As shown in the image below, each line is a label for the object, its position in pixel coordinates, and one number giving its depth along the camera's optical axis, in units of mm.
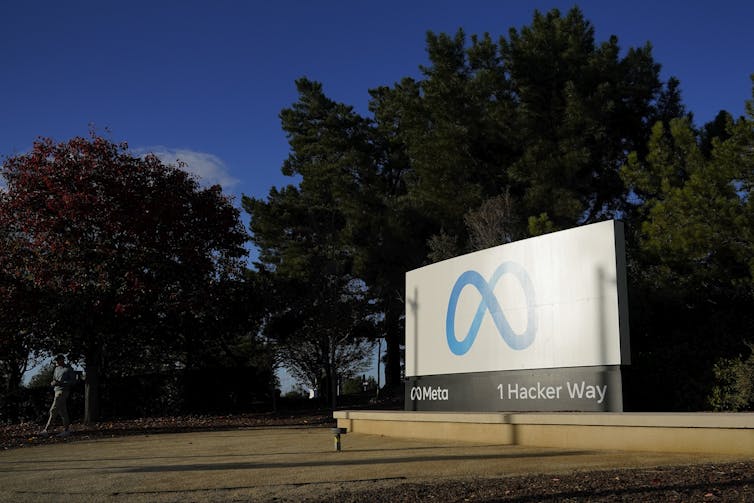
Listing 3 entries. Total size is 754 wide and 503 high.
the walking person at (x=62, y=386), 15766
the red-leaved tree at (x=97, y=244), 19359
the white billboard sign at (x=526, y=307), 10734
